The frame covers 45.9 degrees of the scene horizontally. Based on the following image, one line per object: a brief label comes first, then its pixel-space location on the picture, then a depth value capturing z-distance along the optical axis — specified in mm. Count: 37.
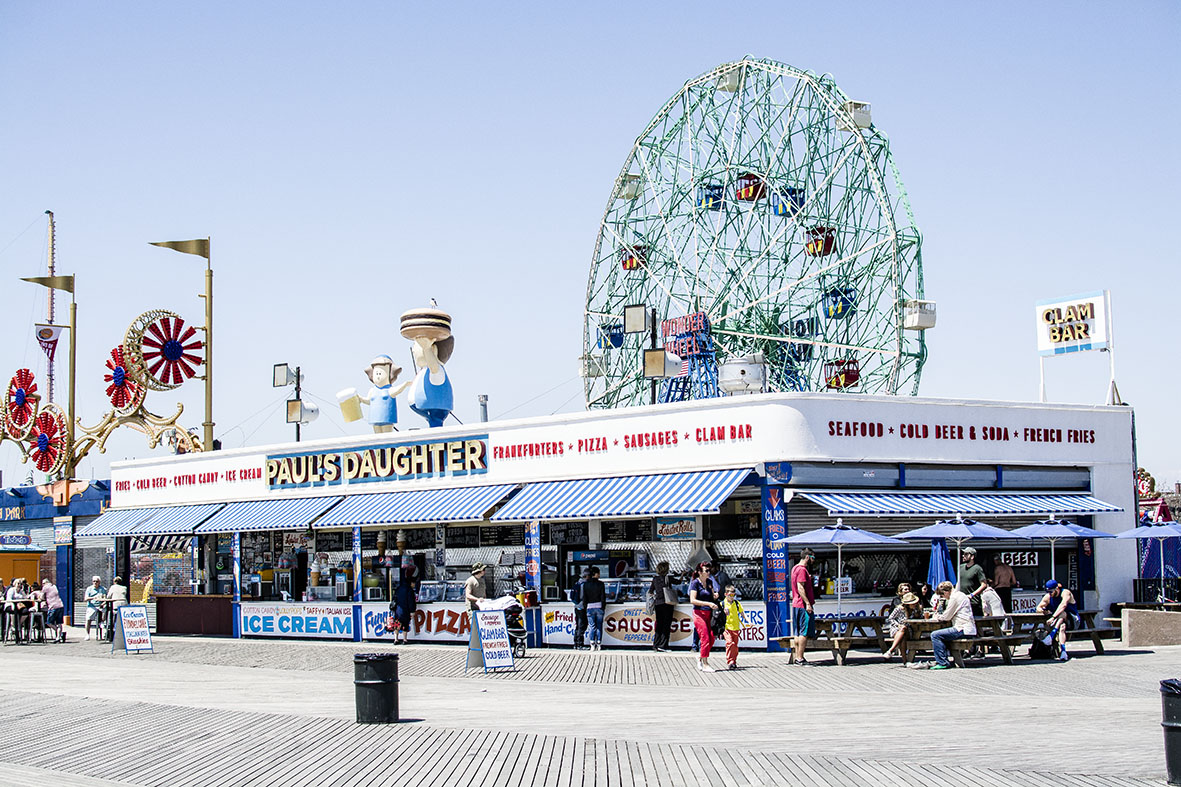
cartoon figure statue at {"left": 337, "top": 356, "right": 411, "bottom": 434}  31828
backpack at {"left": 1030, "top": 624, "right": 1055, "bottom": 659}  20225
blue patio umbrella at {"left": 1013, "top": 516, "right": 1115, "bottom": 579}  23453
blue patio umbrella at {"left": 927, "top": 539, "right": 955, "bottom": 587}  22781
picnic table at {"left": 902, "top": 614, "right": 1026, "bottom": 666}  19469
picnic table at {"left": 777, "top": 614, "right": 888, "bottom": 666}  20469
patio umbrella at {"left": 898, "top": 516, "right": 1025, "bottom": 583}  22234
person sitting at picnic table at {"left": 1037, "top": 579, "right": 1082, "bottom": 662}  20250
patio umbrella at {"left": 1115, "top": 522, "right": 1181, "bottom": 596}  23844
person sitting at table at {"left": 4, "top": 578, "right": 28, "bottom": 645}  30797
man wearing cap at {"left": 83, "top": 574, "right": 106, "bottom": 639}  31797
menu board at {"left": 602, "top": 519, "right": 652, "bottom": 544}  25562
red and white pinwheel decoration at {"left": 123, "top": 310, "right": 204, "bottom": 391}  39219
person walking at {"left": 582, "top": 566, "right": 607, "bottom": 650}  23969
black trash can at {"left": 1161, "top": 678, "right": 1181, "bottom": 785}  9688
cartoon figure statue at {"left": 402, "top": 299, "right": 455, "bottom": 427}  31078
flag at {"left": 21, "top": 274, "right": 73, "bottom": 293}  43250
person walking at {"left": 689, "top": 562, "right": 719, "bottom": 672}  19641
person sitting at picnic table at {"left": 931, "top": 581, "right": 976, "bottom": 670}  19188
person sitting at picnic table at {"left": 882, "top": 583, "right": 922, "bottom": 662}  19747
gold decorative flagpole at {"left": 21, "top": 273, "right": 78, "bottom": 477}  41438
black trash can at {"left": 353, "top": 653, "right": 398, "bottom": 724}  14000
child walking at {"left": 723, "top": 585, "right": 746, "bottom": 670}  19812
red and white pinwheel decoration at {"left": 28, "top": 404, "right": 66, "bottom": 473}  42625
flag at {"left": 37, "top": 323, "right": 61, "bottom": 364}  43656
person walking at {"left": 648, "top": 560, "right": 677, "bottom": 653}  22844
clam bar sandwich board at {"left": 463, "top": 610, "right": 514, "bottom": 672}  20219
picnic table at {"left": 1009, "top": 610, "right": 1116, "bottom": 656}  20969
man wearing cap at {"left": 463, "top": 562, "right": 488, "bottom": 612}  22062
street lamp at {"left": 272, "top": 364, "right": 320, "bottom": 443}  36031
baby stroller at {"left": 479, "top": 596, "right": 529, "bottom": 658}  21969
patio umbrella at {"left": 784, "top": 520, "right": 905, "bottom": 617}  21625
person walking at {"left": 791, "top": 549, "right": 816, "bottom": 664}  20562
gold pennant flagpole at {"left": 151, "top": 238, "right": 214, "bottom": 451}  37438
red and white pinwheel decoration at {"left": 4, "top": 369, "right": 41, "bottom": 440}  44250
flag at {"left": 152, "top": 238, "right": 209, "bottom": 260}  37625
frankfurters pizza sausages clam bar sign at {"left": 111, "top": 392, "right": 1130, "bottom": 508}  23406
